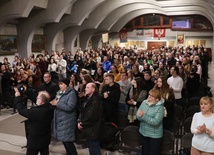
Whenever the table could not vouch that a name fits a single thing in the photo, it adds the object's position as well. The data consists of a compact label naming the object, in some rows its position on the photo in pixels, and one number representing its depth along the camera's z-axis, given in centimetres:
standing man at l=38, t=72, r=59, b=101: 572
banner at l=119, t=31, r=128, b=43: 2967
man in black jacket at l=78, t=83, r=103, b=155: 409
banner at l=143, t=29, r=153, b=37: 2877
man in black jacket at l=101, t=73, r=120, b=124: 520
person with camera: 378
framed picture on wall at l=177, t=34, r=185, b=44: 2694
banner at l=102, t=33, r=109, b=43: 2064
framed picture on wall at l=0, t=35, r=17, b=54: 1434
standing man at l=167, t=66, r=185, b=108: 652
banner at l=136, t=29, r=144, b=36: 2924
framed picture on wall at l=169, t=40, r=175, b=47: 2797
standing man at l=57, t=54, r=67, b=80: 1228
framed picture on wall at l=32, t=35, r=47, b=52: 1738
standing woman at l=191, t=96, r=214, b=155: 341
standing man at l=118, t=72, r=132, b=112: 589
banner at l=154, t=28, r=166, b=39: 2816
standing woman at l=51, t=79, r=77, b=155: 437
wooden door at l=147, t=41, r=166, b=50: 2838
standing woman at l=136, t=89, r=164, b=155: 393
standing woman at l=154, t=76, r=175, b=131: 439
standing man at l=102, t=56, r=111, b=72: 1088
